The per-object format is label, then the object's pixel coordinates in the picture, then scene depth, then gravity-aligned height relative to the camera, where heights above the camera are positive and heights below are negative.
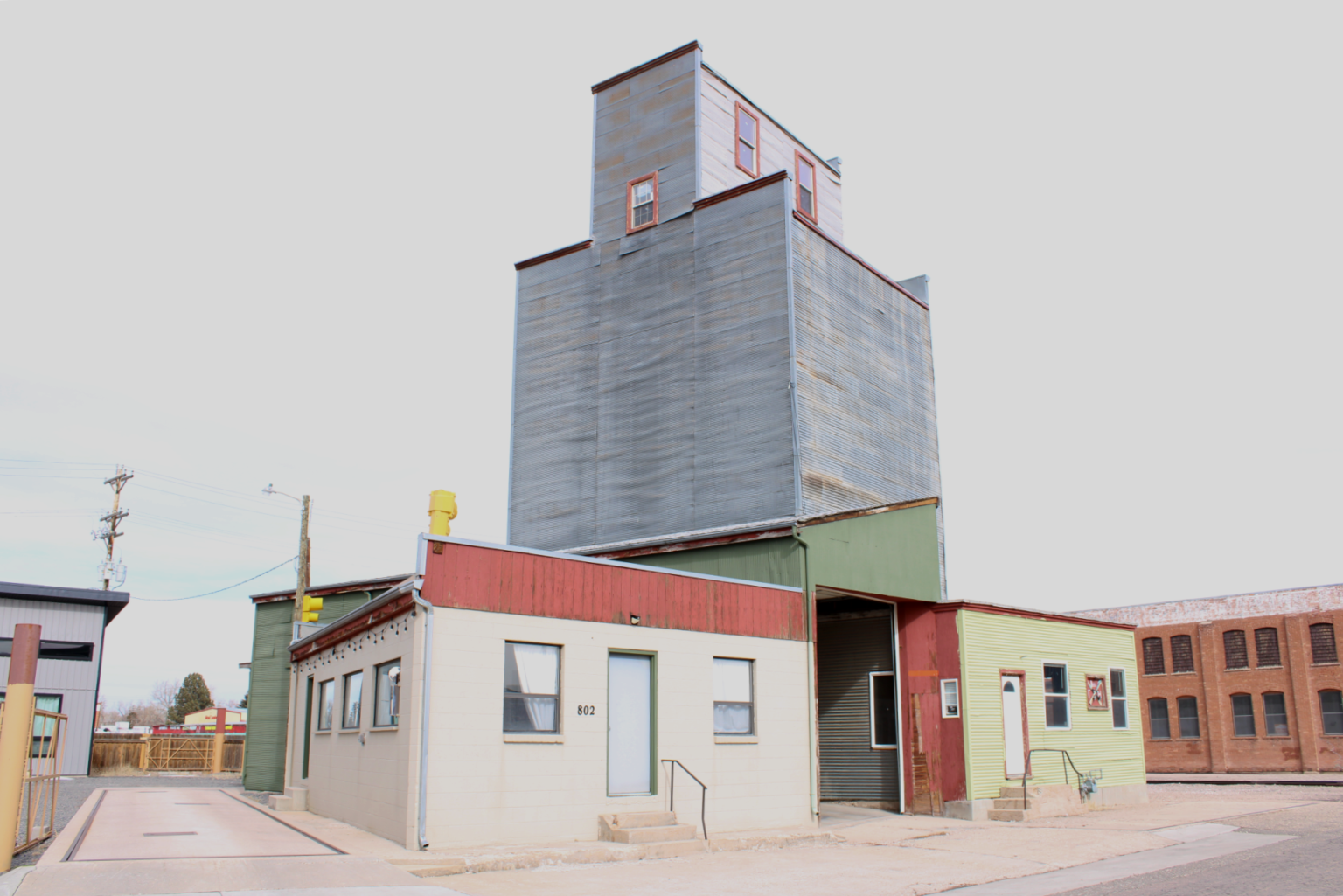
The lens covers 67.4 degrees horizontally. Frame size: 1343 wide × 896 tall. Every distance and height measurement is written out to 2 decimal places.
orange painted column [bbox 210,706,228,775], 40.28 -3.26
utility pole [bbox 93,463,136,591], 53.91 +8.13
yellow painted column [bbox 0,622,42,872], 11.06 -0.61
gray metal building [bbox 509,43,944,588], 25.11 +8.57
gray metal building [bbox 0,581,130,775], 32.91 +0.84
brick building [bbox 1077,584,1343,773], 46.38 -0.40
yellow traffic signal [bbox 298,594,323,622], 23.33 +1.53
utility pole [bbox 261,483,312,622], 24.14 +2.81
